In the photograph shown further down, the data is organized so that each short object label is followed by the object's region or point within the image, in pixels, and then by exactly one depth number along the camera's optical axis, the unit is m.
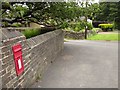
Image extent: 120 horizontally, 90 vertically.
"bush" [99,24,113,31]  15.12
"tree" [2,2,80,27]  3.92
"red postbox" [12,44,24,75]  1.76
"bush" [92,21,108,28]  17.29
